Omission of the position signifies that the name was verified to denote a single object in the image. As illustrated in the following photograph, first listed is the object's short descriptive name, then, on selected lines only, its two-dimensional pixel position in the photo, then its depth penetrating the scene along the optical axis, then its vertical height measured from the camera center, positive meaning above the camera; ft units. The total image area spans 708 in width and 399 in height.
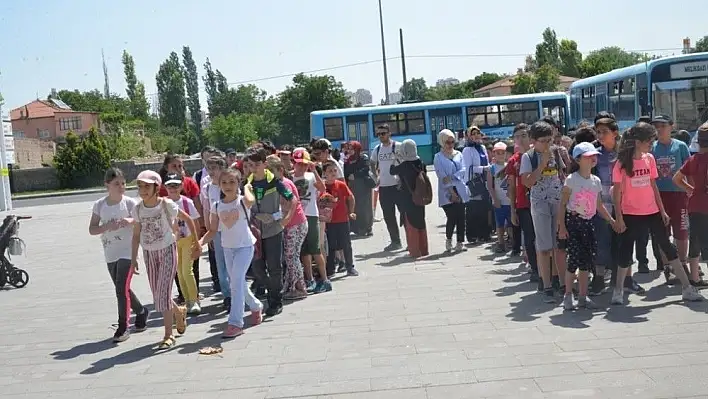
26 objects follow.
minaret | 446.11 +33.04
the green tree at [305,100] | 234.99 +7.92
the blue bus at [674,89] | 63.87 +0.70
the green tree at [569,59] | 328.29 +18.56
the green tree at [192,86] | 382.83 +24.36
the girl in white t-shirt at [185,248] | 28.30 -3.73
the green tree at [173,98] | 364.38 +18.91
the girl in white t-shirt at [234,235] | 25.49 -3.06
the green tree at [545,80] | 239.69 +8.23
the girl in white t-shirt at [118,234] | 25.98 -2.75
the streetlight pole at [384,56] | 157.16 +12.33
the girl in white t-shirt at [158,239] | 24.89 -2.88
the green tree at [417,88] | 360.17 +14.77
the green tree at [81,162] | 172.14 -2.71
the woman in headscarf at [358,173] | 45.11 -2.60
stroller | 40.65 -4.77
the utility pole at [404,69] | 159.74 +9.70
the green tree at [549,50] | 321.93 +22.68
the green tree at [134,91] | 369.91 +23.46
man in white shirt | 42.04 -3.00
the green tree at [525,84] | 245.04 +7.95
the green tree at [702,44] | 291.44 +18.11
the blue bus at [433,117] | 116.47 +0.09
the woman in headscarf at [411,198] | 38.60 -3.64
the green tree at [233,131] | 267.18 +1.28
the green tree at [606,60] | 313.05 +17.06
